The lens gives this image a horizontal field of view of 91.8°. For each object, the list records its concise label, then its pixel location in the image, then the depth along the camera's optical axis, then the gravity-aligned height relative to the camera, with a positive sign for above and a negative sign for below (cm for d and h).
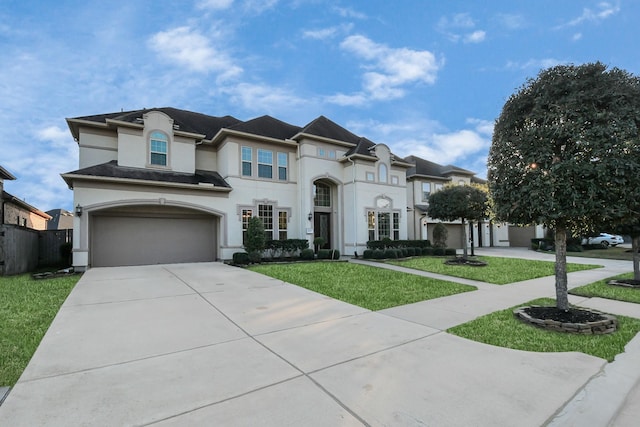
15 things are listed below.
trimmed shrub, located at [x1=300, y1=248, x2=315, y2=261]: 1555 -152
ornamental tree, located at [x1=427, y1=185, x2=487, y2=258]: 1477 +90
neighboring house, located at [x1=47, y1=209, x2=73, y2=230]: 3016 +96
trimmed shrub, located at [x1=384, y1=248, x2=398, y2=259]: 1633 -161
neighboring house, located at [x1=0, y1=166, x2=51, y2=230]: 1474 +108
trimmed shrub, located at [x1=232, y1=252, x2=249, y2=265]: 1374 -144
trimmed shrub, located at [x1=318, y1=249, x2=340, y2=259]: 1589 -153
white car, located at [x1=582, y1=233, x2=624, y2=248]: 2536 -172
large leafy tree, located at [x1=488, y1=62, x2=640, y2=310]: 509 +119
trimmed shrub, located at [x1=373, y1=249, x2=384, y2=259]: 1619 -159
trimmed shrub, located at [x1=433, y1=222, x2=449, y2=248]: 1991 -80
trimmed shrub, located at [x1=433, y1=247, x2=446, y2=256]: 1825 -169
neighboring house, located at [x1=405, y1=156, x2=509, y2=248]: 2402 +157
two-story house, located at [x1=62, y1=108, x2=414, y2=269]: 1341 +194
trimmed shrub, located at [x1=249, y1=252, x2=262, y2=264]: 1385 -141
